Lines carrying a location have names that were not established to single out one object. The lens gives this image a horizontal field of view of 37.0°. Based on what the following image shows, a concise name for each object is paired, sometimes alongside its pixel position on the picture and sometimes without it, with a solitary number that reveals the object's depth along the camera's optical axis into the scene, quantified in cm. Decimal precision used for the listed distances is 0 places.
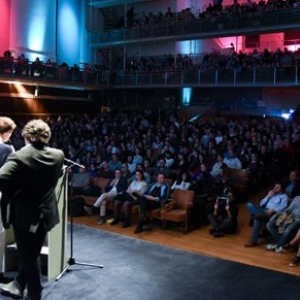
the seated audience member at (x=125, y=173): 873
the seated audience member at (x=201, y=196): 773
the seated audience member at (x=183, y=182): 820
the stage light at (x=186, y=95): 2142
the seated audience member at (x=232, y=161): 970
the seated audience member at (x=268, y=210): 669
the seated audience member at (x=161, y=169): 933
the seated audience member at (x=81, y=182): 907
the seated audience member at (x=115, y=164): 1016
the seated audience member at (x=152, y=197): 757
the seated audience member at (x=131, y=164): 1010
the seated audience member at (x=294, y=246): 584
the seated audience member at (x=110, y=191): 816
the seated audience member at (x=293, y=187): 724
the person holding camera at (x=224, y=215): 727
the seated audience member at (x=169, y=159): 1002
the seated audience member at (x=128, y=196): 784
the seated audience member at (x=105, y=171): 951
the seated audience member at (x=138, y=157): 1086
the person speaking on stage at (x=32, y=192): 347
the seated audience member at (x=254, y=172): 962
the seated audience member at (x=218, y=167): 924
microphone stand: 486
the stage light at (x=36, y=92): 2032
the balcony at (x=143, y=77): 1709
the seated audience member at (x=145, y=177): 872
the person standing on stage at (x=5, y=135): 401
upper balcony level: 1783
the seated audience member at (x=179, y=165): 944
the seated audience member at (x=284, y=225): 631
